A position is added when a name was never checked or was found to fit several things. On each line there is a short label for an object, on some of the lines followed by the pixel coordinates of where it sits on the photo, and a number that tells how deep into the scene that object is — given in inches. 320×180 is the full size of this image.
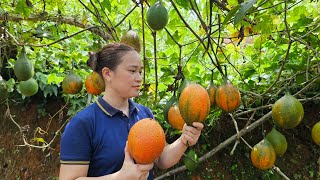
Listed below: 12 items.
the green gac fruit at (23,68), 72.8
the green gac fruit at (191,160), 46.3
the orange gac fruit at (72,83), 70.5
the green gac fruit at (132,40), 58.9
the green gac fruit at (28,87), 80.3
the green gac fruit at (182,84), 47.8
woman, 42.5
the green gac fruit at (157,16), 49.6
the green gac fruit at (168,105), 48.5
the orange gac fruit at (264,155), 58.9
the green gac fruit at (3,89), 81.3
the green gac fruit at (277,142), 61.2
